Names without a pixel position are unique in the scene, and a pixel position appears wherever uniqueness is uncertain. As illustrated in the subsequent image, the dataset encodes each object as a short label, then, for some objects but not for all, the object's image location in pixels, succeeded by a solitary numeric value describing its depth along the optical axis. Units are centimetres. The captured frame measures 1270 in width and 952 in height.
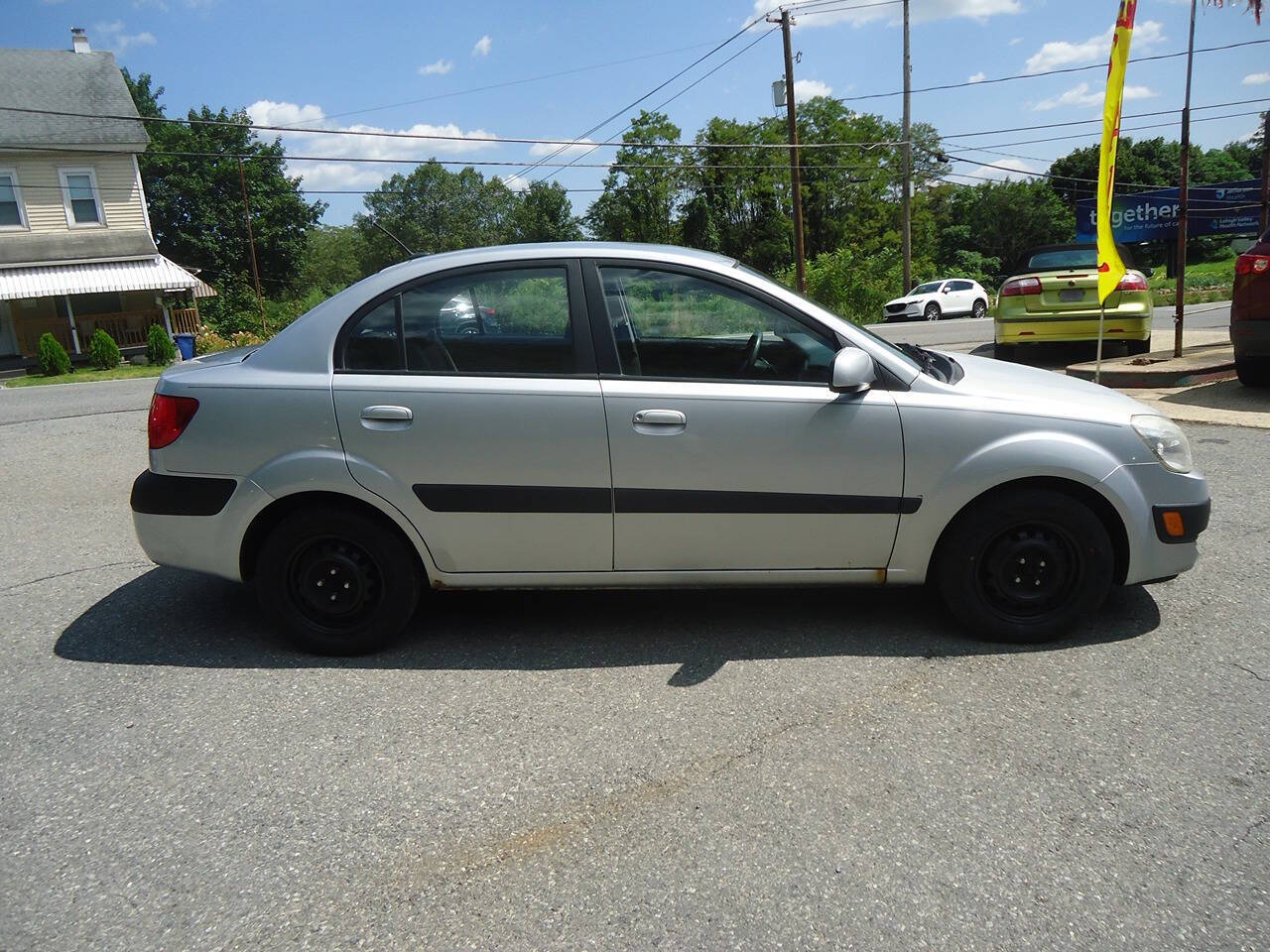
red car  784
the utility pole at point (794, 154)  2706
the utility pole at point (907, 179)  3362
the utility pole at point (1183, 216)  1071
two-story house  2678
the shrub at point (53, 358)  2314
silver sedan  374
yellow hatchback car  1128
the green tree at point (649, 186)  5534
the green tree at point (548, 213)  6656
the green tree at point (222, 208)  5294
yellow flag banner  661
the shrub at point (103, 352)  2398
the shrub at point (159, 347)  2444
